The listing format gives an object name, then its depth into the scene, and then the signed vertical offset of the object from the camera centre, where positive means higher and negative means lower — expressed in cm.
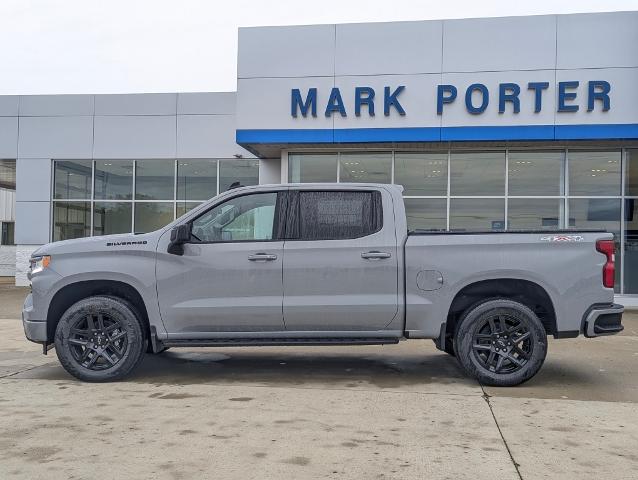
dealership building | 1363 +311
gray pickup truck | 616 -39
